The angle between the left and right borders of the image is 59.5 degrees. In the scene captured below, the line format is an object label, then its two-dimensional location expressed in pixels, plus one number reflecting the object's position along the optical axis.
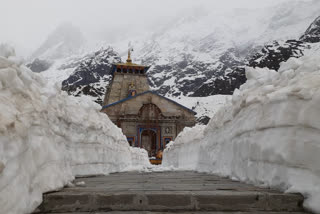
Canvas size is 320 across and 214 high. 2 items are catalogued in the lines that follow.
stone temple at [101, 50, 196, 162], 29.05
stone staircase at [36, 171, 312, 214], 1.91
